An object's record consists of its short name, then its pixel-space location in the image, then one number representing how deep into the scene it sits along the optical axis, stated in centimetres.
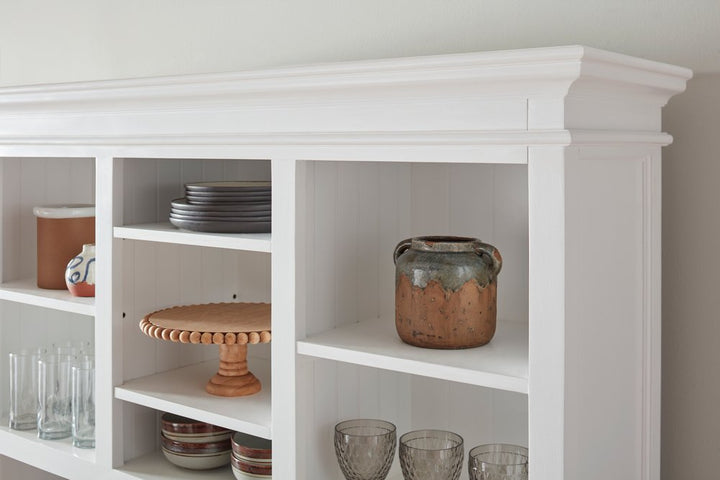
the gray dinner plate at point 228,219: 146
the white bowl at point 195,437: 160
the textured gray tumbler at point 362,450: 134
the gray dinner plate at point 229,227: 146
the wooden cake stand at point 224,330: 148
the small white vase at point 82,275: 171
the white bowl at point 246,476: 147
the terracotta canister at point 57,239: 182
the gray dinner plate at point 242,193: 146
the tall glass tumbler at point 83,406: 171
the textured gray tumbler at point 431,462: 131
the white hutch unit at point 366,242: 108
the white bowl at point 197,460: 160
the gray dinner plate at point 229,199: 147
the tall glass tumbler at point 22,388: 184
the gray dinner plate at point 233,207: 146
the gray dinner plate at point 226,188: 147
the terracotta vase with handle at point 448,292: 124
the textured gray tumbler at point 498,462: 125
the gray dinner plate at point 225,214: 146
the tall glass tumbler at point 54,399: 177
